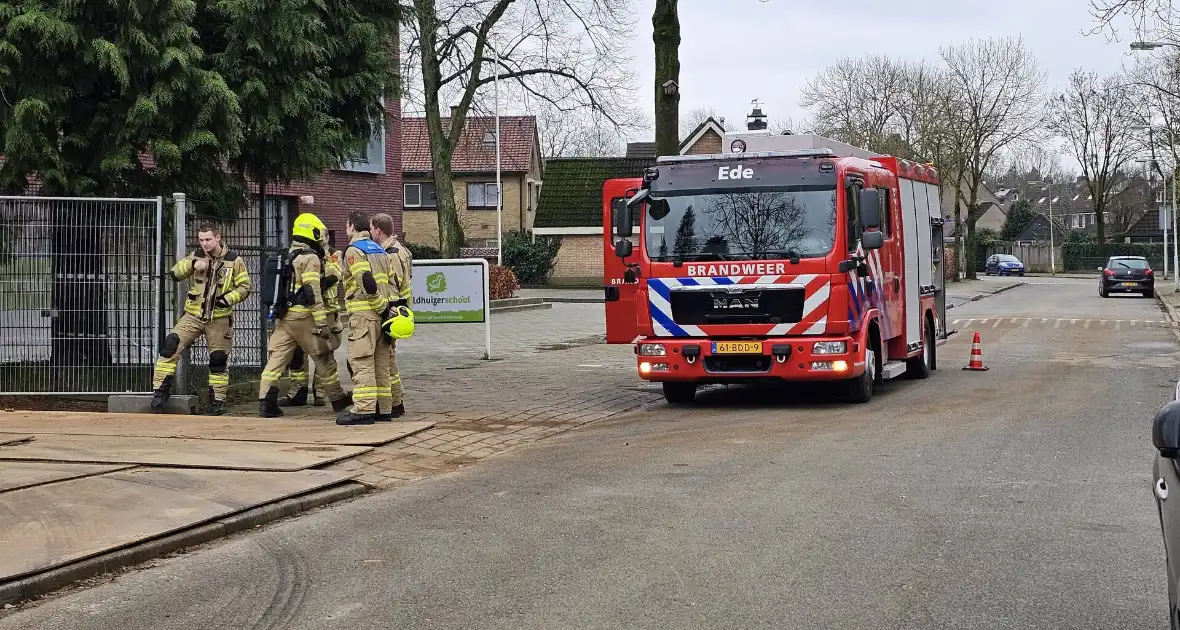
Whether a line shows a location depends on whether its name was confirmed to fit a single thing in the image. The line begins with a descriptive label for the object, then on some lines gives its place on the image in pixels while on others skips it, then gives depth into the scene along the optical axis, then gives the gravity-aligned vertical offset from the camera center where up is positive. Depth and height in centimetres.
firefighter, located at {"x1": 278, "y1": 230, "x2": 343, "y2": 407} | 1203 -1
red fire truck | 1280 +65
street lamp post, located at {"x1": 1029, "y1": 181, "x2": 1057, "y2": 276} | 8662 +462
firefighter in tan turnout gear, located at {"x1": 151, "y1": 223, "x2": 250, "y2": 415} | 1173 +33
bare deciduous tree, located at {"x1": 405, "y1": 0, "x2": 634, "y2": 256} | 3269 +680
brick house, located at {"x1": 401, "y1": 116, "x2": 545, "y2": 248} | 6209 +718
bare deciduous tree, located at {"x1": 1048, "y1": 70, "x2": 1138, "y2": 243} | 7271 +1107
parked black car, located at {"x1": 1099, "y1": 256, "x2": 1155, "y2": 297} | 4472 +164
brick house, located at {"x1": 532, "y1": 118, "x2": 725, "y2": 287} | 5650 +535
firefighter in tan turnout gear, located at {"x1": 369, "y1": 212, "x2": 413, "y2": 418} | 1130 +67
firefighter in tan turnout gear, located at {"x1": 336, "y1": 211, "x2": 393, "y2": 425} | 1117 +20
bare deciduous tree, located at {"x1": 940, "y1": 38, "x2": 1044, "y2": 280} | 5769 +949
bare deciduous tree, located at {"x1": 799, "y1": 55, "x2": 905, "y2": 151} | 5931 +1036
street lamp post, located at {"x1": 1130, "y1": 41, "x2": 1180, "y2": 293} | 4273 +385
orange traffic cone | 1747 -44
